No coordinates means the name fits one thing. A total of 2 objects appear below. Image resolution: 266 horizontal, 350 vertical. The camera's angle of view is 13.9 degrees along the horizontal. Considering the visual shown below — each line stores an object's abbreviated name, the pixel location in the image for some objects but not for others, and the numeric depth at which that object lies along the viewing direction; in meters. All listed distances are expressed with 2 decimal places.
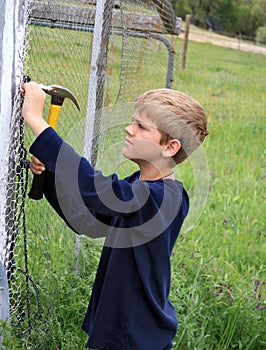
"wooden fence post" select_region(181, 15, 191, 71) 28.61
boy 3.36
